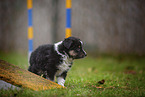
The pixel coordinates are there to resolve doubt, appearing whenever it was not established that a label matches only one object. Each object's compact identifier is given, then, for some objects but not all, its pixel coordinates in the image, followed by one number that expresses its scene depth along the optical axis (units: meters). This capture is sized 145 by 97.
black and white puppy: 7.26
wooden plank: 6.19
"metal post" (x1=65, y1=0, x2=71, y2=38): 12.04
